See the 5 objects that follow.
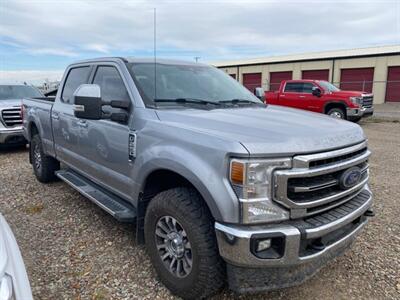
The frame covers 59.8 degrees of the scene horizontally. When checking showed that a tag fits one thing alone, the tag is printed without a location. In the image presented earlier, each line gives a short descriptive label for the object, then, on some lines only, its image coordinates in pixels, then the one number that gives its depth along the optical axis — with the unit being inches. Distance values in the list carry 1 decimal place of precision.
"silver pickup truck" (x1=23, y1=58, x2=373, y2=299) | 86.5
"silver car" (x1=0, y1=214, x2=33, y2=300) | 56.2
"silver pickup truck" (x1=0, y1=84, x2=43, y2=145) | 323.9
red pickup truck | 530.3
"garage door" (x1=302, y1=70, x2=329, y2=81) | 1167.0
